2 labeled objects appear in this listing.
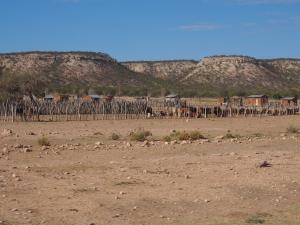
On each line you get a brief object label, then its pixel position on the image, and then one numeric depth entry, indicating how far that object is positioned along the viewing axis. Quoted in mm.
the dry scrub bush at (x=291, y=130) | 28359
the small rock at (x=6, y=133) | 24834
